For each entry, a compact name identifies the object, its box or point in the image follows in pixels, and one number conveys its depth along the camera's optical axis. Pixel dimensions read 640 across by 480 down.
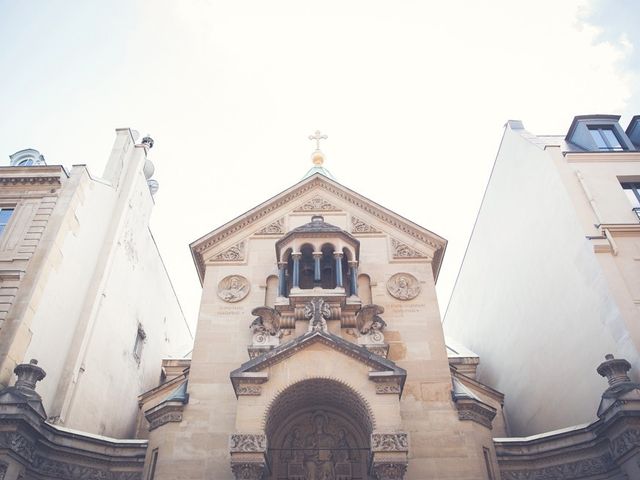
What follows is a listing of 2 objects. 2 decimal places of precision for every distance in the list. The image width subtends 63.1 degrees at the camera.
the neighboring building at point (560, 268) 18.23
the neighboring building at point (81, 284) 18.42
